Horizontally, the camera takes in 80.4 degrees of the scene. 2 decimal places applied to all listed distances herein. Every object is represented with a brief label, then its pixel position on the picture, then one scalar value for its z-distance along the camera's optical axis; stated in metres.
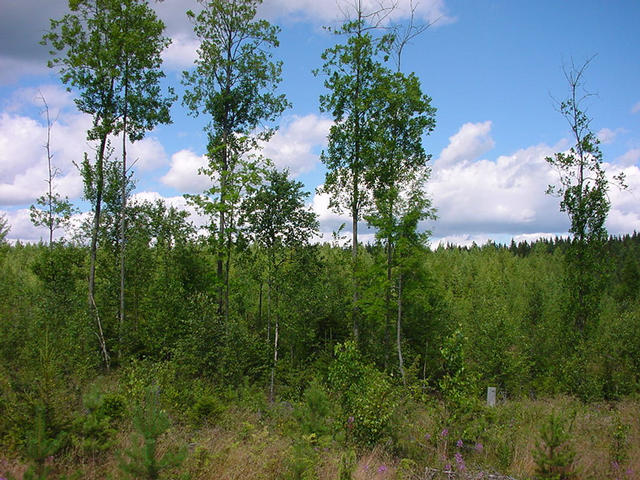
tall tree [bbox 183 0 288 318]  15.88
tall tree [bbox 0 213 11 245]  33.53
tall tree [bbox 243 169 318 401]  17.39
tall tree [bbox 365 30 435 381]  16.61
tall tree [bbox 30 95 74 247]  18.42
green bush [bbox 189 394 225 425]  8.25
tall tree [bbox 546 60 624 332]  17.00
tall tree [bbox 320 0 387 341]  17.25
